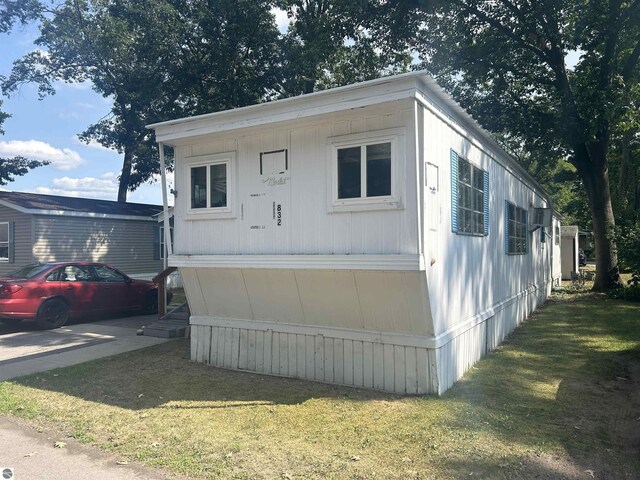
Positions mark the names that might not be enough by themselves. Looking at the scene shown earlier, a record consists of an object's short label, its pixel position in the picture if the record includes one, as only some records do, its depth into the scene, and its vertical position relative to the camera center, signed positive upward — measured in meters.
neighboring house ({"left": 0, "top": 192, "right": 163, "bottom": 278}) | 14.90 +0.70
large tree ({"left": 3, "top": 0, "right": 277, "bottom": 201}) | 15.49 +6.98
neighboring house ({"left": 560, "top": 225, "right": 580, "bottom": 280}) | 22.59 -0.07
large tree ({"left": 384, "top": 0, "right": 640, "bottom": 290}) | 13.77 +5.84
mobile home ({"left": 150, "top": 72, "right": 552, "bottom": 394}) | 5.35 +0.21
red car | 9.89 -0.87
